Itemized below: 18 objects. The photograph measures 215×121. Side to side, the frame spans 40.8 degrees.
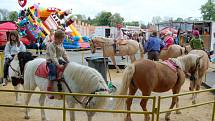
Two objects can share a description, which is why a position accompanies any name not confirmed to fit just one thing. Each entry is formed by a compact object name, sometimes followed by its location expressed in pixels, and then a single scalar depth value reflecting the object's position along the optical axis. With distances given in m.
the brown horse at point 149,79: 5.89
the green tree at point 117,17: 76.62
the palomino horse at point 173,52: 11.70
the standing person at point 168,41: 12.95
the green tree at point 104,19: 73.62
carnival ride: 24.95
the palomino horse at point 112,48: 13.11
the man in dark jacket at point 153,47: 10.91
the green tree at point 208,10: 79.81
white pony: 4.79
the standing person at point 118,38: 13.79
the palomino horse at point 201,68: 8.36
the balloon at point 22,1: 23.58
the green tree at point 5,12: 103.25
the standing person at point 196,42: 9.60
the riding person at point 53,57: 5.47
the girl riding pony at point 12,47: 7.68
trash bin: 9.03
